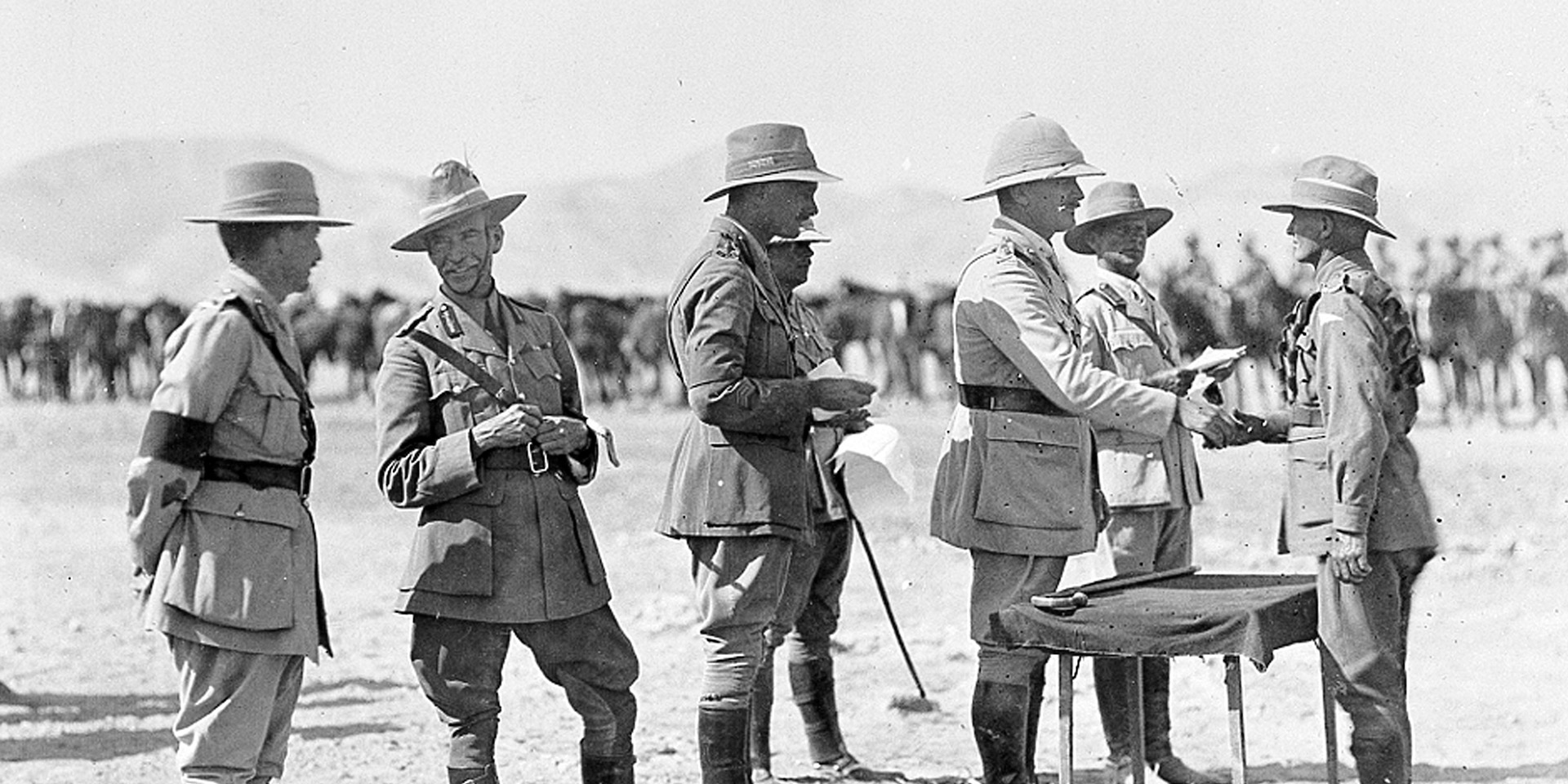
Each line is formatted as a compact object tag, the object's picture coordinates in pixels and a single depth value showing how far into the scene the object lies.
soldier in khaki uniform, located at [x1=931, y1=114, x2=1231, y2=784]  5.31
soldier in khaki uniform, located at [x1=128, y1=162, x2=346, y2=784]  4.54
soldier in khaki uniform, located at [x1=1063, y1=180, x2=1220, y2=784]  6.39
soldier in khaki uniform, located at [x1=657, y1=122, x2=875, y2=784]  5.29
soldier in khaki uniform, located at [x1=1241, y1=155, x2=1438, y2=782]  5.07
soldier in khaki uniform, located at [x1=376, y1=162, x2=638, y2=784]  5.02
